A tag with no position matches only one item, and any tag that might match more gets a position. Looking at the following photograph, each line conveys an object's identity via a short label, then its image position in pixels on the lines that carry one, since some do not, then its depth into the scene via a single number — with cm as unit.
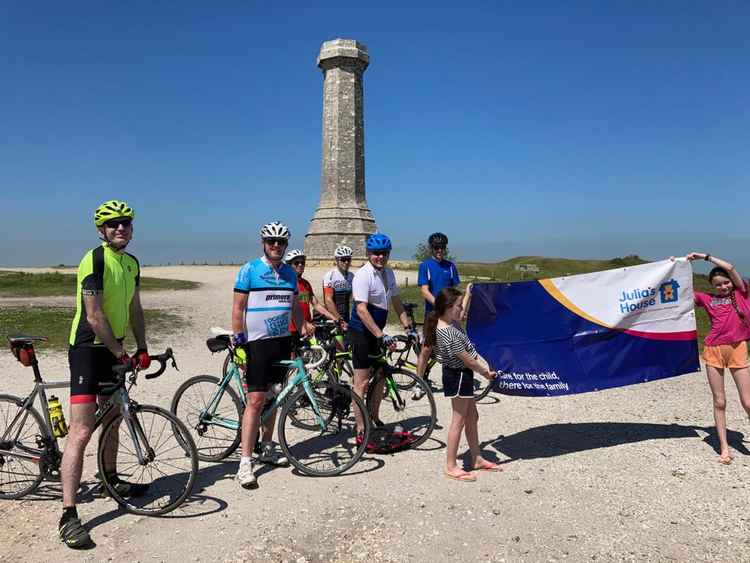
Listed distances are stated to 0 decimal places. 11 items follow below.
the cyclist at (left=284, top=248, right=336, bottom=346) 727
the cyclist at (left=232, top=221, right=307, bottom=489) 493
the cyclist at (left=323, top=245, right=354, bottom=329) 723
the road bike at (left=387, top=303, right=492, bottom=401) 660
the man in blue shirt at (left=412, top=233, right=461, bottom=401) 739
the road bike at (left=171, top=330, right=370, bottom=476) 518
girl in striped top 487
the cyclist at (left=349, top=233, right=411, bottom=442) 567
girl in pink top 539
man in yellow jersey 399
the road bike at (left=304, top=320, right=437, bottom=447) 586
